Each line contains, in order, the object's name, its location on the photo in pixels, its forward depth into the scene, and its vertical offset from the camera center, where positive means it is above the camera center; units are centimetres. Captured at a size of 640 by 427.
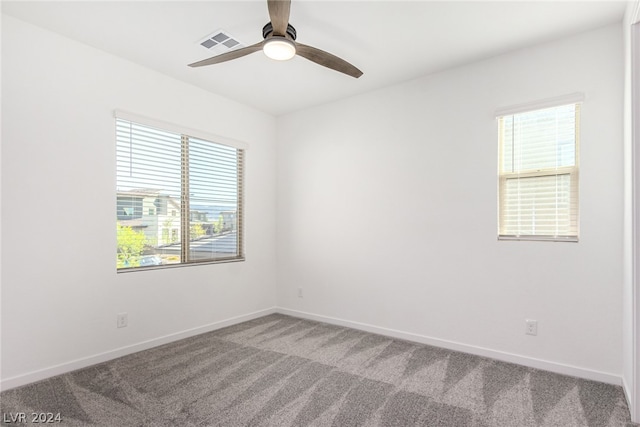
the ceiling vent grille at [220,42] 269 +144
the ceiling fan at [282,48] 199 +114
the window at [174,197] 316 +17
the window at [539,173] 272 +37
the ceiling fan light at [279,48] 217 +112
